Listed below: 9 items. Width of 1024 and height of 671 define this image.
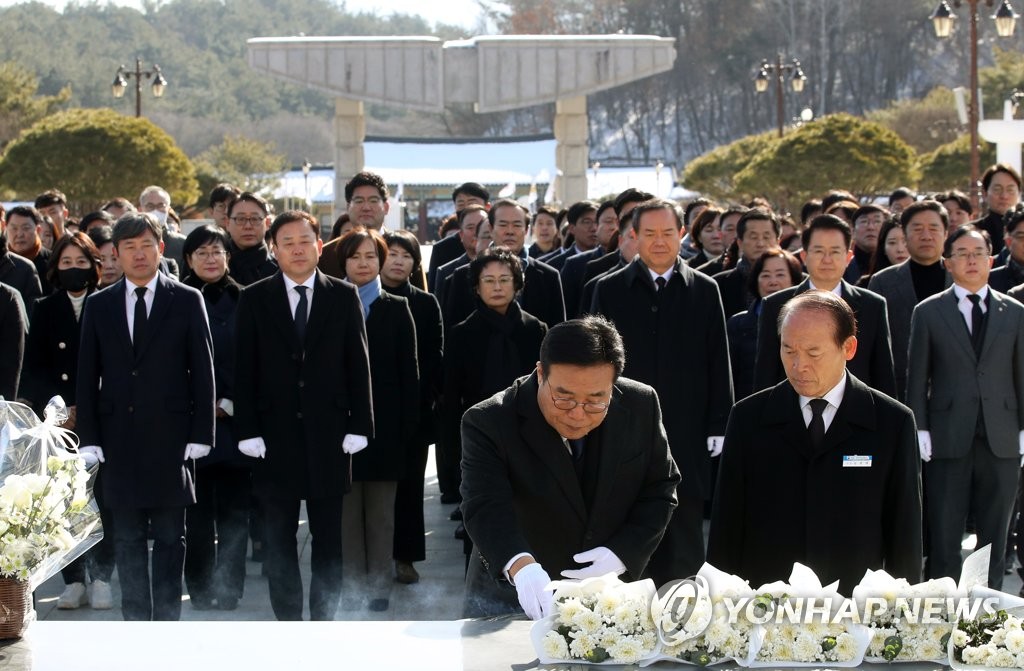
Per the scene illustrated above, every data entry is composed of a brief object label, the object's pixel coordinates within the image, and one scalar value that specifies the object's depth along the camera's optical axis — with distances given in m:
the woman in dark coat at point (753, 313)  7.70
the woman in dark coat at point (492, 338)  7.38
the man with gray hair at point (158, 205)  10.14
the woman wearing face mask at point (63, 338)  7.14
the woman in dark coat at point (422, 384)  7.45
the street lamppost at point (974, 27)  20.03
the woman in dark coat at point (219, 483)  7.03
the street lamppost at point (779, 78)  32.62
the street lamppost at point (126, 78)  29.03
